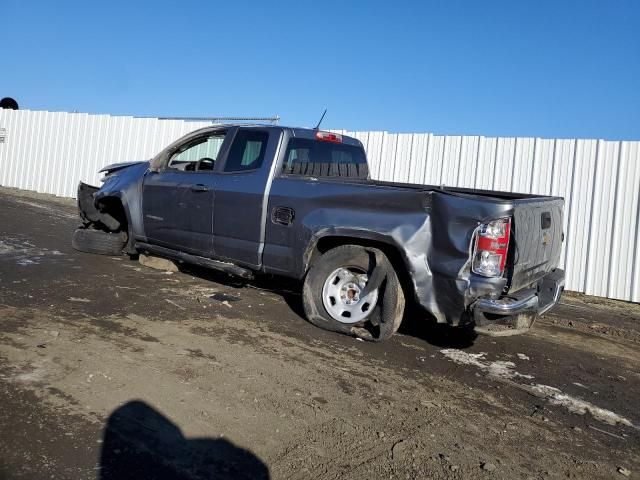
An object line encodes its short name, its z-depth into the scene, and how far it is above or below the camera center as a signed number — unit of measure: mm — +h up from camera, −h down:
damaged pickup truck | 4531 +144
